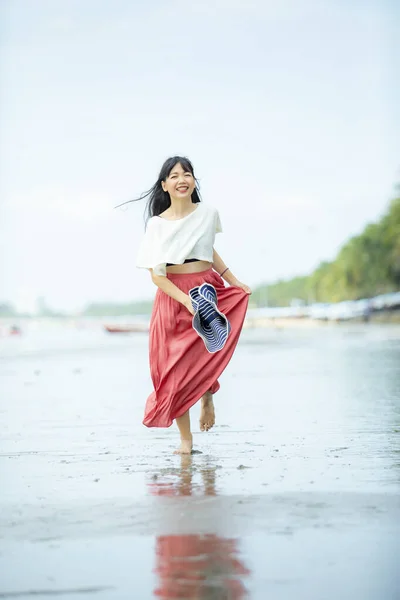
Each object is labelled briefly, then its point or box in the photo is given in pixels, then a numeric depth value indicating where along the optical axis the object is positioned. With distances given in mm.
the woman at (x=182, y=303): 7266
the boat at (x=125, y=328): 79812
